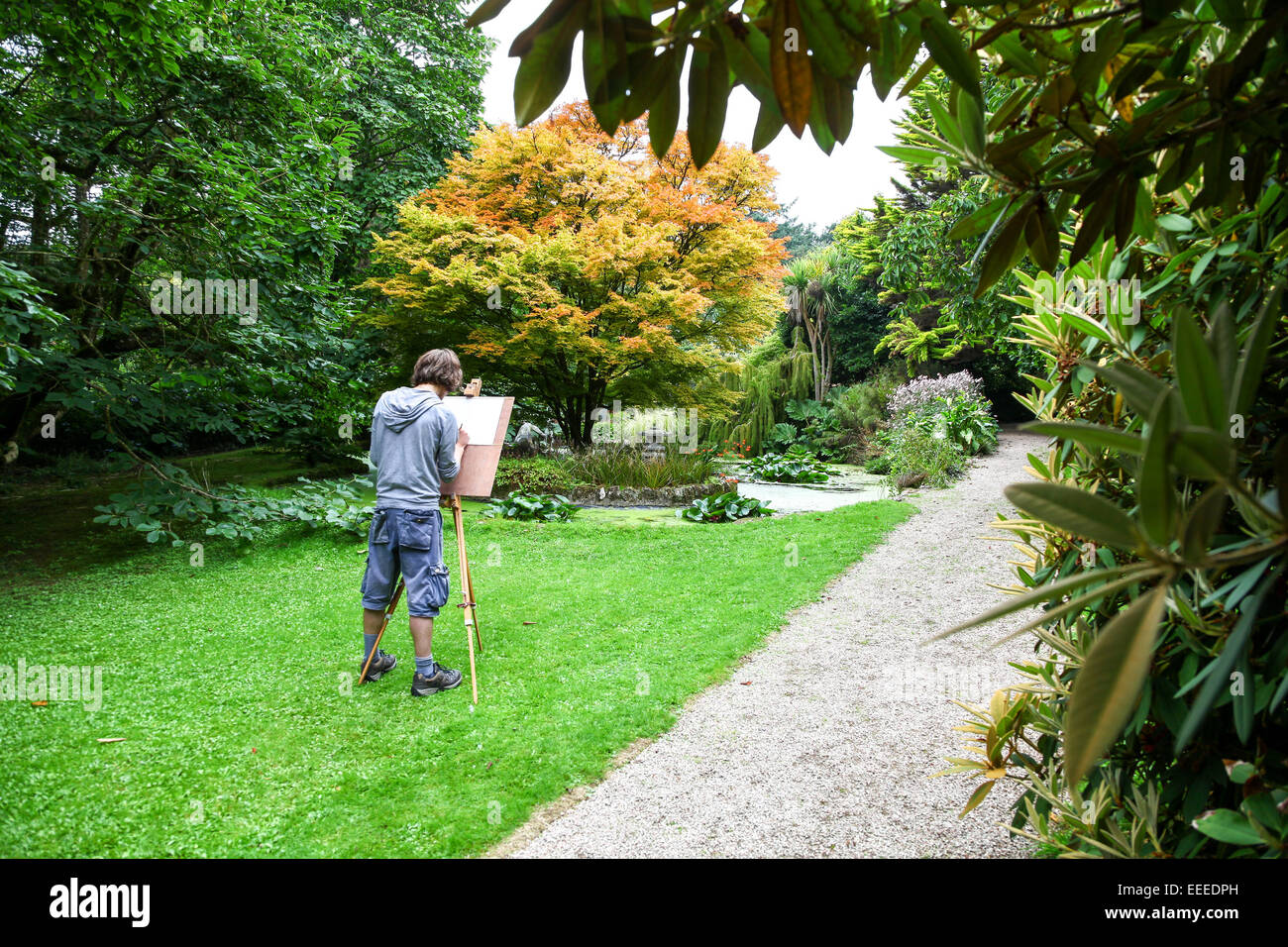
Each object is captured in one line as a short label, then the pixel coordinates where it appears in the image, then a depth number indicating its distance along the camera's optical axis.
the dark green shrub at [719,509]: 8.58
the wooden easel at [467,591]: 3.78
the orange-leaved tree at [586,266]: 9.41
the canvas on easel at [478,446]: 4.10
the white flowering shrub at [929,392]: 13.80
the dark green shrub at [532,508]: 8.48
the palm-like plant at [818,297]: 18.50
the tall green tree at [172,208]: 5.23
